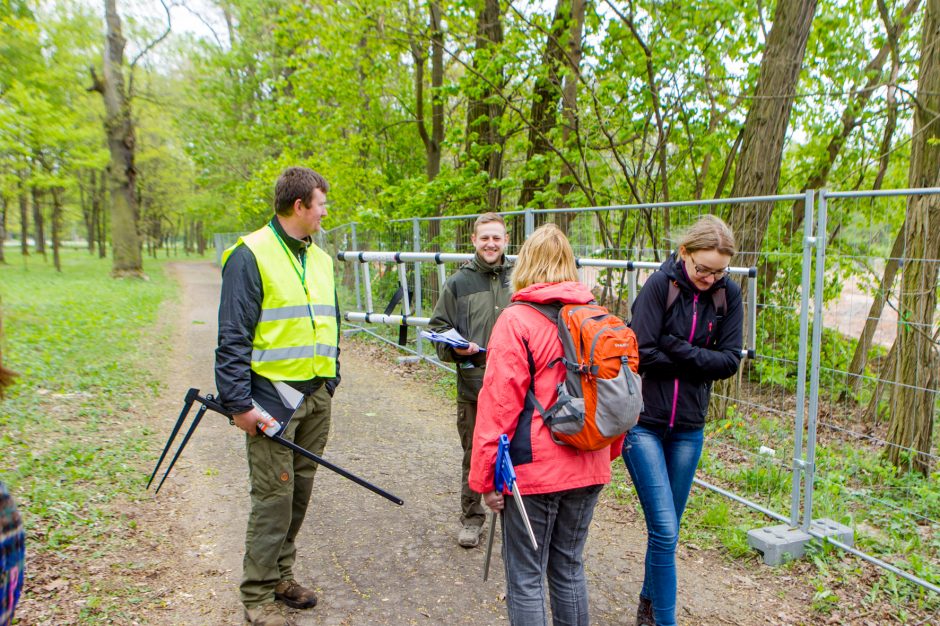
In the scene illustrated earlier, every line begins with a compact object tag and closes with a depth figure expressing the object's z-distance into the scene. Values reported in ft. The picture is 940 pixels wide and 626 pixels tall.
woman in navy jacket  9.45
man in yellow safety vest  9.41
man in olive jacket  12.36
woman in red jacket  7.71
